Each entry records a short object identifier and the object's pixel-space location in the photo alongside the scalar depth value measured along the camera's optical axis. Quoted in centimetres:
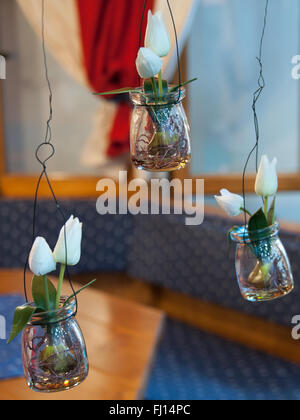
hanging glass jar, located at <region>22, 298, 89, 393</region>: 102
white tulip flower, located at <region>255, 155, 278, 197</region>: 106
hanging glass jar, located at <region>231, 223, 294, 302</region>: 109
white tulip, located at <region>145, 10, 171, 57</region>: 99
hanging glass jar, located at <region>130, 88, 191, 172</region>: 102
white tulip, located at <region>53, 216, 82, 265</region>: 99
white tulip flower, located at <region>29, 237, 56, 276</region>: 98
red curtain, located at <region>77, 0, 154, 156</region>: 333
